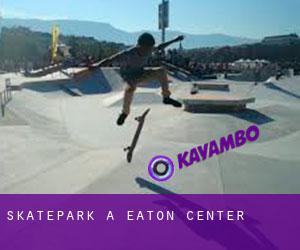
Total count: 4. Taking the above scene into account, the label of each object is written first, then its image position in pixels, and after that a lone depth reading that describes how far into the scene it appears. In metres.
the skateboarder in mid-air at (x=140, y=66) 5.93
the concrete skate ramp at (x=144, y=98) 26.09
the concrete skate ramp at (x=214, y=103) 20.16
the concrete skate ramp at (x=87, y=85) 32.04
